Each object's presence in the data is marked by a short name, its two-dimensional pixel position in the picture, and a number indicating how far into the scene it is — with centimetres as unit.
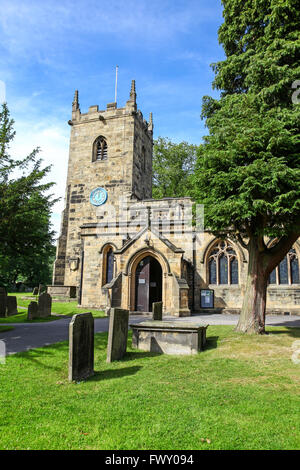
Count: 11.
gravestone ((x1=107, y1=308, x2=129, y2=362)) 733
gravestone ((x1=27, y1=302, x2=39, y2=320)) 1467
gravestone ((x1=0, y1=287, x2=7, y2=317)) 1534
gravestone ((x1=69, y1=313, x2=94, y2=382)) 581
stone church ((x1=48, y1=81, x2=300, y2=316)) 1814
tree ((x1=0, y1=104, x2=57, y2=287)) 1022
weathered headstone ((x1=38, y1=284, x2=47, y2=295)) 2797
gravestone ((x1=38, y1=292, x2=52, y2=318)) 1555
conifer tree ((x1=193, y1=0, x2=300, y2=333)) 902
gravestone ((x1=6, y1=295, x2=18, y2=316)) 1634
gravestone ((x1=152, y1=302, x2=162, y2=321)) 1256
